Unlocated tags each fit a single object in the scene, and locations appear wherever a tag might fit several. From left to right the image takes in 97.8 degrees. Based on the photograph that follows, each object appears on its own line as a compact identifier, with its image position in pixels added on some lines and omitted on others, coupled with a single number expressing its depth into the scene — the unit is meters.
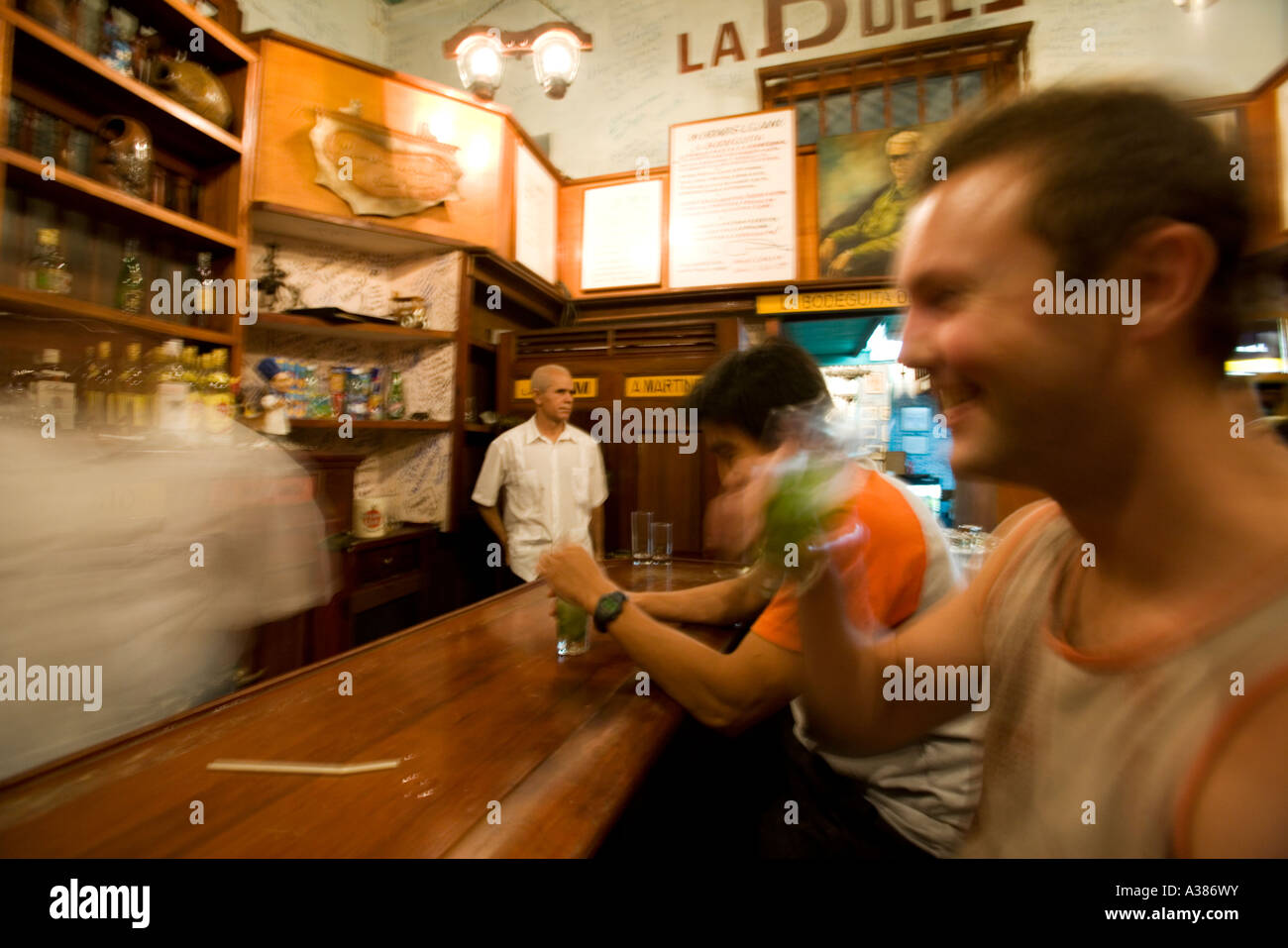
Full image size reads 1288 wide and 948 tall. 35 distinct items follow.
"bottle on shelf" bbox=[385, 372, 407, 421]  3.47
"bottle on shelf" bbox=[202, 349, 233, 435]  2.18
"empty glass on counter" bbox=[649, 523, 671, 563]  2.42
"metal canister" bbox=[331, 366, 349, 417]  3.28
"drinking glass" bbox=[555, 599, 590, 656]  1.33
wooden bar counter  0.68
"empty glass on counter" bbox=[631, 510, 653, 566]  2.54
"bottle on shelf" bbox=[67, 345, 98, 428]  1.98
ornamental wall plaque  3.00
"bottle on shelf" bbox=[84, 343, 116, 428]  2.04
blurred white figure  0.93
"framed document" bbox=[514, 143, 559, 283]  3.82
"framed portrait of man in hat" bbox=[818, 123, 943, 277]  3.73
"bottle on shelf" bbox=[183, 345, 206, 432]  2.15
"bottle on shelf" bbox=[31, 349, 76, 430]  1.83
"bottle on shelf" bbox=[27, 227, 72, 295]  2.03
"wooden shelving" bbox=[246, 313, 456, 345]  2.91
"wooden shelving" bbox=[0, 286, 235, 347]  1.89
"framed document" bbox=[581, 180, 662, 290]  4.19
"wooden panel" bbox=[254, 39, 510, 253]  2.87
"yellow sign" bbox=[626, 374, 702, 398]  3.69
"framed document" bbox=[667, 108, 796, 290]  3.88
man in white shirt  3.47
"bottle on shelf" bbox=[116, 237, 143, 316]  2.29
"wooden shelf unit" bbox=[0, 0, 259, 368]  1.95
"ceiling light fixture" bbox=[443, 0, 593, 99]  3.58
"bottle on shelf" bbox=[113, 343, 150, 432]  2.13
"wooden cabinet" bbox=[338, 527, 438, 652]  2.88
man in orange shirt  1.06
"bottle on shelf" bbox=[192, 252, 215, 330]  2.59
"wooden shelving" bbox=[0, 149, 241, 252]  1.88
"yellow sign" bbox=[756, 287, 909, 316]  3.64
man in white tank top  0.54
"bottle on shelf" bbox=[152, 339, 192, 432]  2.12
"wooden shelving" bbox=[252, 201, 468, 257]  2.91
